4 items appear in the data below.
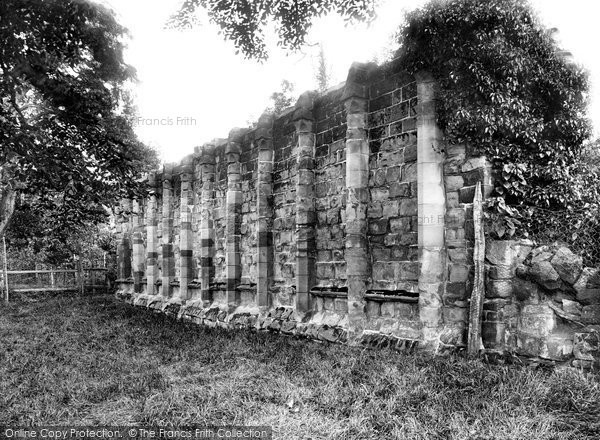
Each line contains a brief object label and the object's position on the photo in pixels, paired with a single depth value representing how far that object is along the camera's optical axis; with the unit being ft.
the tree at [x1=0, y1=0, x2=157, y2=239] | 16.04
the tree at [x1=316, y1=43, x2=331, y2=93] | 91.99
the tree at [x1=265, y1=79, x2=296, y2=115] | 87.86
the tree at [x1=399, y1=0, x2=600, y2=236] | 21.29
